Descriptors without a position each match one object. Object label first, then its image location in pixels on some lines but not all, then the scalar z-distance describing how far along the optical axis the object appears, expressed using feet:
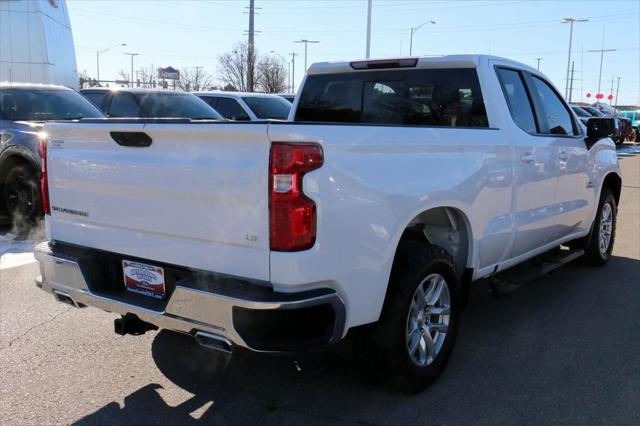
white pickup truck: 9.11
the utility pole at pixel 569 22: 168.45
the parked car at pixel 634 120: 108.27
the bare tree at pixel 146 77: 231.09
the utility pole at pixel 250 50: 100.58
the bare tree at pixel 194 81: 206.28
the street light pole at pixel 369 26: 99.08
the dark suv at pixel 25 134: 24.38
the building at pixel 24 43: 54.49
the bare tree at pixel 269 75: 159.56
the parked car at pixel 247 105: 43.75
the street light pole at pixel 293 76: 210.18
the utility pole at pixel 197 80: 209.73
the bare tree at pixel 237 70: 145.59
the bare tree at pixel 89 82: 166.68
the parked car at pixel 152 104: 33.47
